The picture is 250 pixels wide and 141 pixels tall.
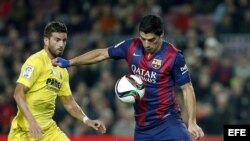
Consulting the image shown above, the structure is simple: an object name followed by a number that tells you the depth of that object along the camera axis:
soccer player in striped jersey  18.34
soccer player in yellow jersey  18.58
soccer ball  18.30
